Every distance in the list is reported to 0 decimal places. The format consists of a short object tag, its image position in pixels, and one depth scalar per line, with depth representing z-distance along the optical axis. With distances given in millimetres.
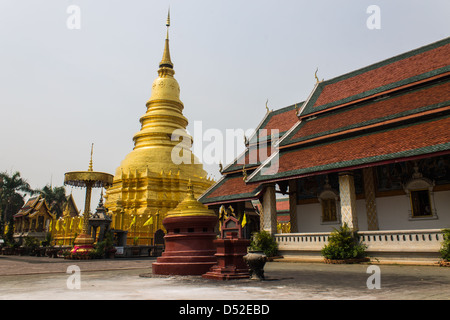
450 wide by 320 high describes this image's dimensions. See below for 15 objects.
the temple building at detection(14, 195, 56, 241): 33969
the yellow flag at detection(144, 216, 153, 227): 26231
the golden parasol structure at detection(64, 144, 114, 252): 21281
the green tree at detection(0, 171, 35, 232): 43375
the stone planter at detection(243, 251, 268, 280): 8000
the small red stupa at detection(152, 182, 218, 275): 9570
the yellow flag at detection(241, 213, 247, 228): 19891
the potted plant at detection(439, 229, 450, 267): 11172
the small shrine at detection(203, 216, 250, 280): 8383
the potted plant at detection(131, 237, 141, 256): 24041
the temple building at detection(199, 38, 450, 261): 13070
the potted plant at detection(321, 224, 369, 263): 13172
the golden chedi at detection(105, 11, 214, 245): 26847
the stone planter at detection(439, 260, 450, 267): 11124
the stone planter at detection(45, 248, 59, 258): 23859
